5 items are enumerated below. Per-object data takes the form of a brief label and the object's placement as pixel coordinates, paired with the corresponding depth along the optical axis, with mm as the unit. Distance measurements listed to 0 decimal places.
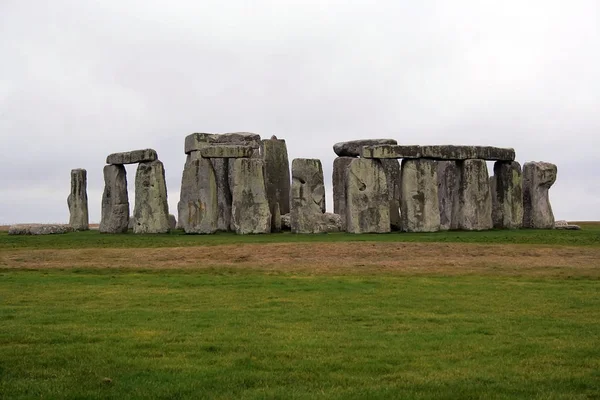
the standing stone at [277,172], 28656
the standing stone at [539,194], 27484
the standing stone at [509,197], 27047
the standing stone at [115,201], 27375
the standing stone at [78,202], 31047
